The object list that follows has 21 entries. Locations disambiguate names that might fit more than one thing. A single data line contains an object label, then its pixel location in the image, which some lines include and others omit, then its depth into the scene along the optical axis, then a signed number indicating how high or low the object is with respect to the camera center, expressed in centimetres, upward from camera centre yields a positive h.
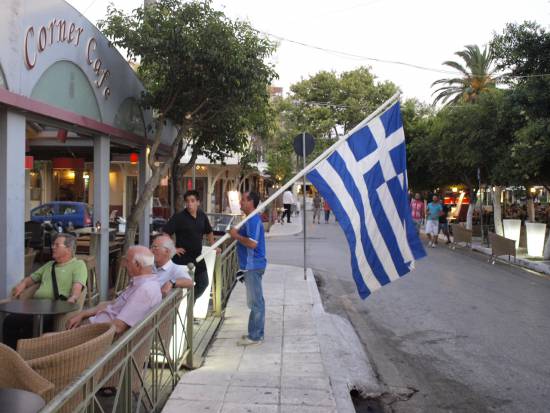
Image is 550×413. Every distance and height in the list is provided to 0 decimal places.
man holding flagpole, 591 -59
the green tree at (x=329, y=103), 3934 +752
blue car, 1878 -30
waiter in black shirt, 685 -38
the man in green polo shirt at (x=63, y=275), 561 -73
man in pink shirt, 436 -78
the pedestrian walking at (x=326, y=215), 3150 -57
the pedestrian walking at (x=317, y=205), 3309 +0
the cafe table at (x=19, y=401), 269 -100
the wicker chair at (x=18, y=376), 299 -95
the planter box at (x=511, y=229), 1741 -75
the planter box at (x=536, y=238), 1551 -92
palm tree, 3669 +889
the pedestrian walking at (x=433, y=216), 1875 -37
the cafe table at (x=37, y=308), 489 -96
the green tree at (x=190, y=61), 927 +252
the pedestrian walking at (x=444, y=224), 1992 -69
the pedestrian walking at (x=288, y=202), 3073 +17
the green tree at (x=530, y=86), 1309 +310
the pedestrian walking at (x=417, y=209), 2116 -14
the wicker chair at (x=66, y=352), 314 -93
